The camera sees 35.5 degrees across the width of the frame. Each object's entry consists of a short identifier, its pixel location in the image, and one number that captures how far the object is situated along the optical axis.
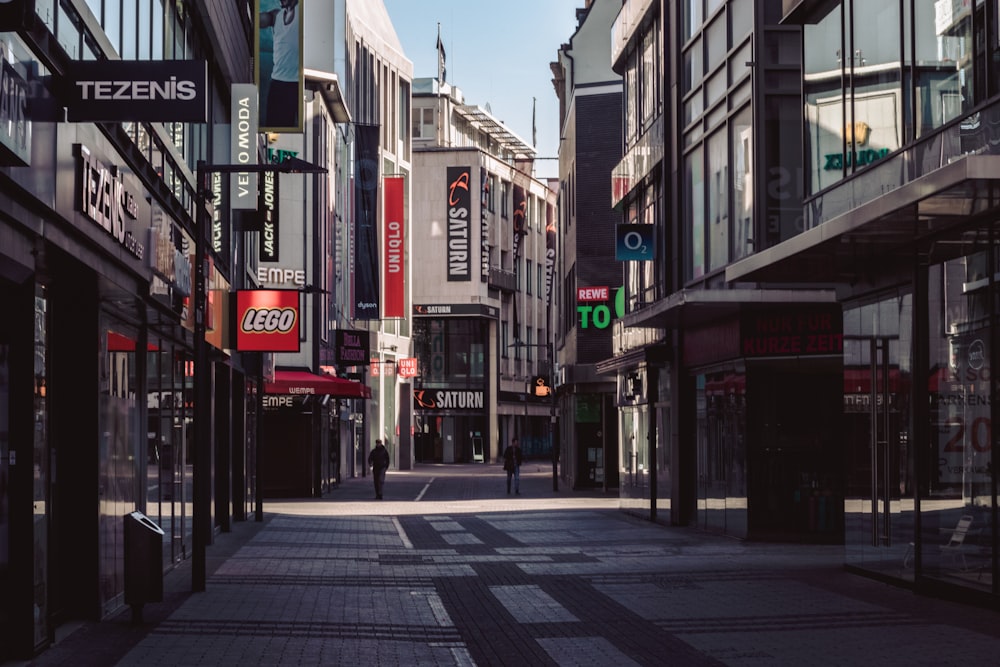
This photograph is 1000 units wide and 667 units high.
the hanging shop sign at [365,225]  61.62
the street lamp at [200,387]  17.33
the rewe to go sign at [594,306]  49.31
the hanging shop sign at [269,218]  35.06
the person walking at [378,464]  44.44
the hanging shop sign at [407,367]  78.12
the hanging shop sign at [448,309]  92.25
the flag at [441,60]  107.72
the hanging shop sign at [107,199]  12.28
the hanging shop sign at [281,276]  46.47
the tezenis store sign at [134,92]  11.27
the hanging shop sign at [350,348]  50.12
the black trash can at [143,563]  14.16
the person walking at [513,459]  47.03
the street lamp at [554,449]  48.59
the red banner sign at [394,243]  65.38
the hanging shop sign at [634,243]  32.28
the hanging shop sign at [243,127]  26.66
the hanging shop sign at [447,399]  96.56
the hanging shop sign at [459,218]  91.81
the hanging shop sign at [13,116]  9.59
